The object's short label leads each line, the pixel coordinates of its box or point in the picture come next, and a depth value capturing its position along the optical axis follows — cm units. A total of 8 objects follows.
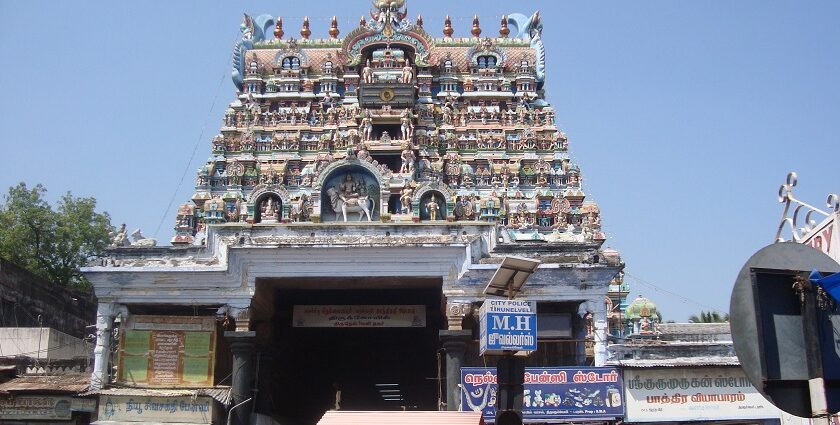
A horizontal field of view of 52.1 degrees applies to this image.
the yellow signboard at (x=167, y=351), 2170
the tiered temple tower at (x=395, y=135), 2970
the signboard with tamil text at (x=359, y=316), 2431
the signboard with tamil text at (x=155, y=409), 2072
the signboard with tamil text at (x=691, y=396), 2028
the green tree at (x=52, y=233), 4053
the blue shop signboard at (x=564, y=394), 2003
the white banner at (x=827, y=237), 596
